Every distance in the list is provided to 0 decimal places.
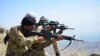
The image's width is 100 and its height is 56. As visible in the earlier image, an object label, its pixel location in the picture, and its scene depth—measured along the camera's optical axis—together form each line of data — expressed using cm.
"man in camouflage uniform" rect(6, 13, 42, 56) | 285
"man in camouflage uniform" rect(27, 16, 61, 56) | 311
